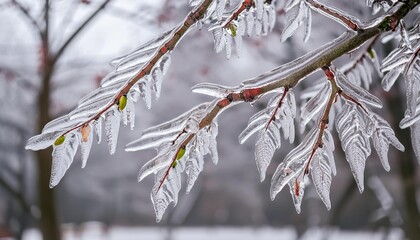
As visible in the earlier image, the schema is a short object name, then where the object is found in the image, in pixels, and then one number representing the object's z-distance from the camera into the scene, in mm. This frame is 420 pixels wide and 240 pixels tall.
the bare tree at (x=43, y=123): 3748
